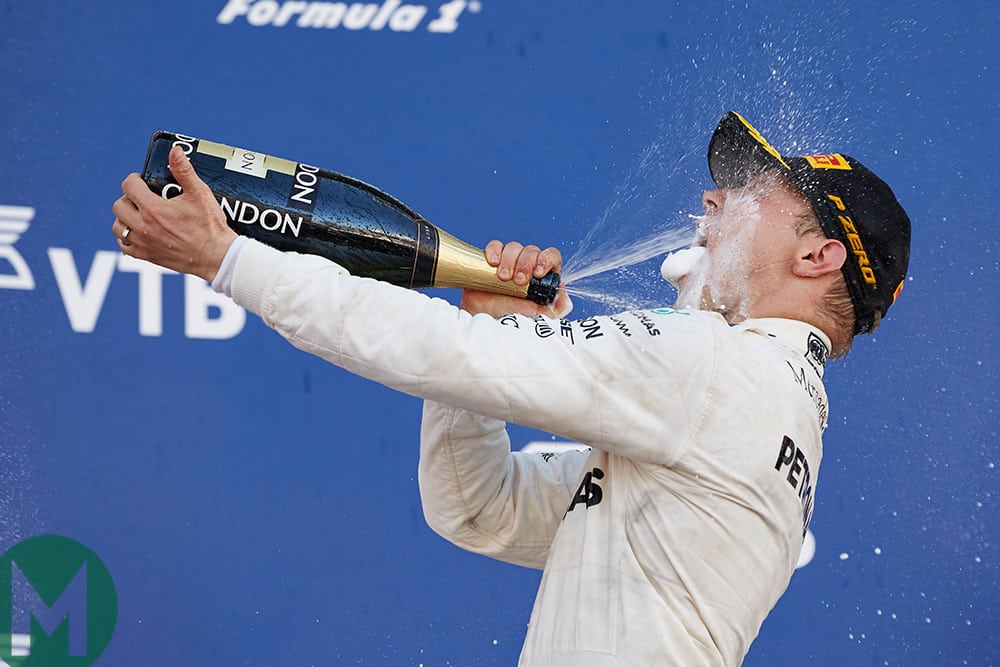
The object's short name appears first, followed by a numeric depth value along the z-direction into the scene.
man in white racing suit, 9.97
